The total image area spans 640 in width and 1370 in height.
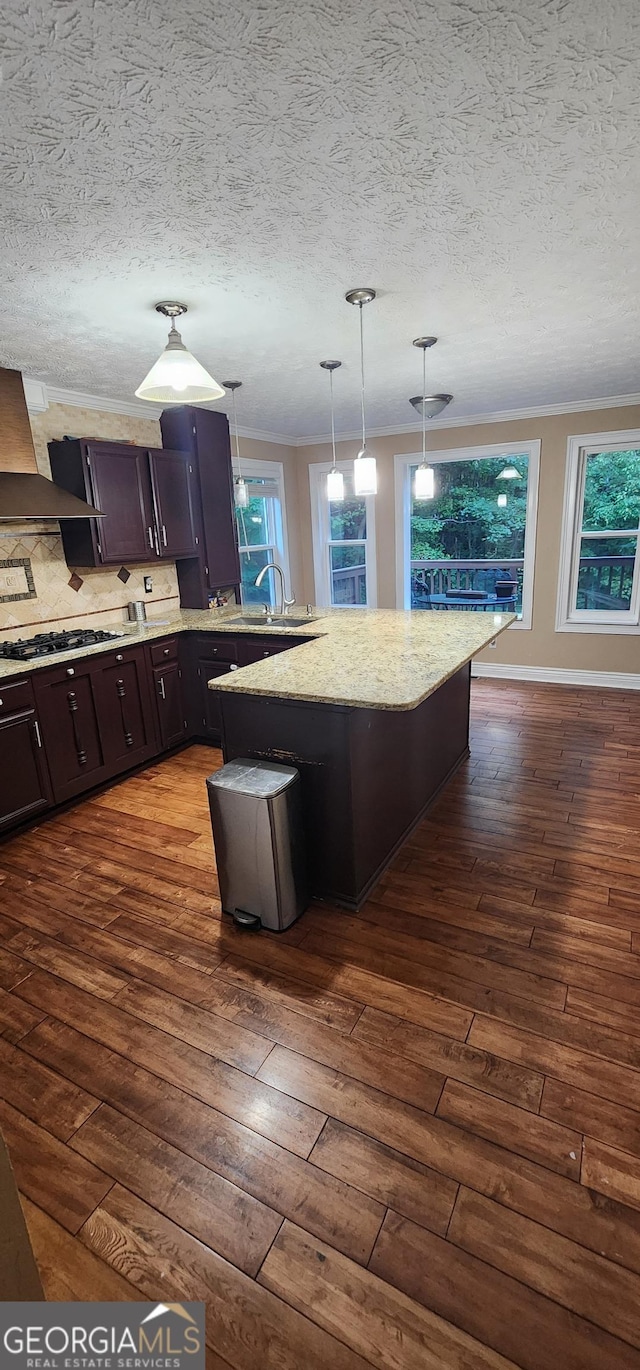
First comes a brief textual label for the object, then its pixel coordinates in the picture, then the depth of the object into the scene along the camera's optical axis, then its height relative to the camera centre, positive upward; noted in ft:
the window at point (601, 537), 16.33 -0.37
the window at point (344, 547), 20.30 -0.37
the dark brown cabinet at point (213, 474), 13.97 +1.70
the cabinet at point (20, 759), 9.67 -3.52
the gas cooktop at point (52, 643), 10.47 -1.76
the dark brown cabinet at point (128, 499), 11.80 +1.02
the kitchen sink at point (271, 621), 13.43 -1.92
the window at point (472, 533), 17.79 -0.06
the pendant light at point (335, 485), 10.85 +0.96
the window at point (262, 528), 18.74 +0.41
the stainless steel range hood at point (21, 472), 10.35 +1.48
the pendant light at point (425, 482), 10.79 +0.93
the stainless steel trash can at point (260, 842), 7.06 -3.71
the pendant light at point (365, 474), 9.57 +1.00
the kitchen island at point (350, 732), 7.18 -2.62
